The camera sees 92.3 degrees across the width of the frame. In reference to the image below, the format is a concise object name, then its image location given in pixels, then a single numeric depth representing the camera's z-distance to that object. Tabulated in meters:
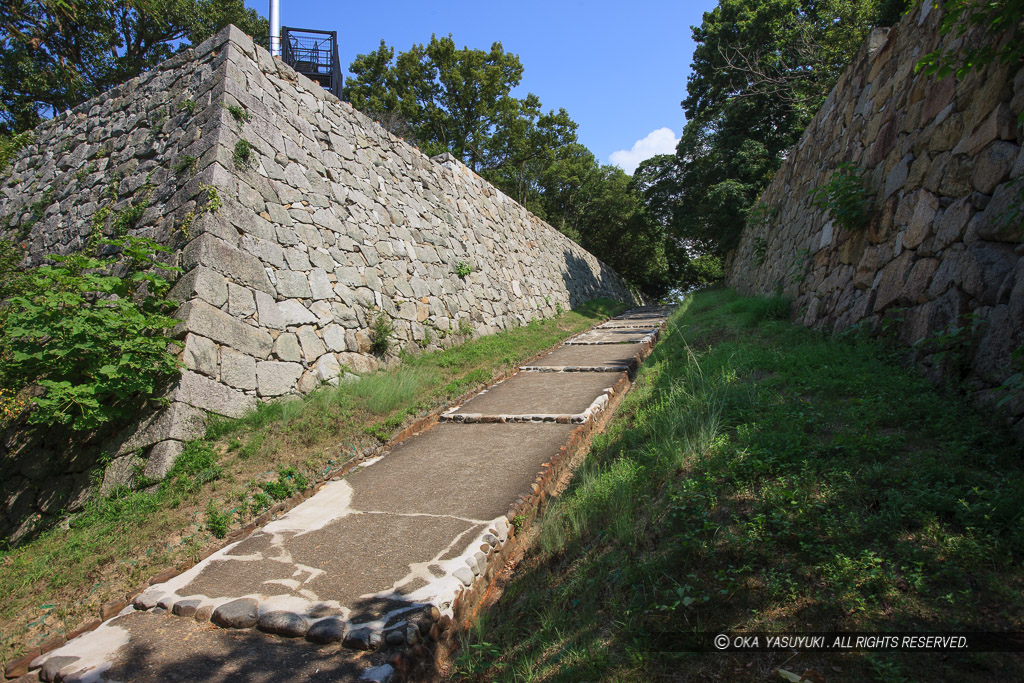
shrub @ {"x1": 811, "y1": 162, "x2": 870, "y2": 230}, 5.05
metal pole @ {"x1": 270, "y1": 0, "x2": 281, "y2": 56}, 10.39
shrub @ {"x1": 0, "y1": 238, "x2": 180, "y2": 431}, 3.56
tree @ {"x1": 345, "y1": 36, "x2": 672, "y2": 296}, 23.48
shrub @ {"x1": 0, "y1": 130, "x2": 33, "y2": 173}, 7.59
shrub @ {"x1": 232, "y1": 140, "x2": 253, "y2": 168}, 5.28
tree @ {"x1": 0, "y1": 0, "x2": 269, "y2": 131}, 13.20
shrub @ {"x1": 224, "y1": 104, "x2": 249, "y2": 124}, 5.39
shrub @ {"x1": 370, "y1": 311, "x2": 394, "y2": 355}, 6.29
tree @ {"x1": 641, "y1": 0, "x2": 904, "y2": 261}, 12.64
